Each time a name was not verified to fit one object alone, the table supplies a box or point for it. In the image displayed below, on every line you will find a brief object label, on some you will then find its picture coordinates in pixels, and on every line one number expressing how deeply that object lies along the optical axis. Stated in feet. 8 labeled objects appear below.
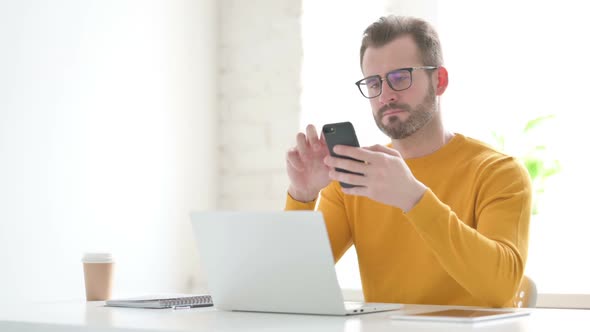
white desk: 7.55
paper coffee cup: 10.05
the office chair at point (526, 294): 9.80
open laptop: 8.07
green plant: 14.27
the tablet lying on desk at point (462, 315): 7.74
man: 9.22
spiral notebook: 8.91
